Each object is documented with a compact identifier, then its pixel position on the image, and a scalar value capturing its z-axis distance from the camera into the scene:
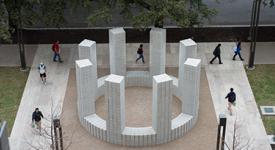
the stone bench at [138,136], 19.75
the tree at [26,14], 23.44
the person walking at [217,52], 25.09
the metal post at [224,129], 17.84
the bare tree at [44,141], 19.87
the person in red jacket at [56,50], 25.41
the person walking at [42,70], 23.67
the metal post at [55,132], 17.53
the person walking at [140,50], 25.17
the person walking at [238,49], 25.45
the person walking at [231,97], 21.47
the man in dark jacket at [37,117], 20.48
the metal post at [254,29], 23.51
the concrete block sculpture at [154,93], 18.92
